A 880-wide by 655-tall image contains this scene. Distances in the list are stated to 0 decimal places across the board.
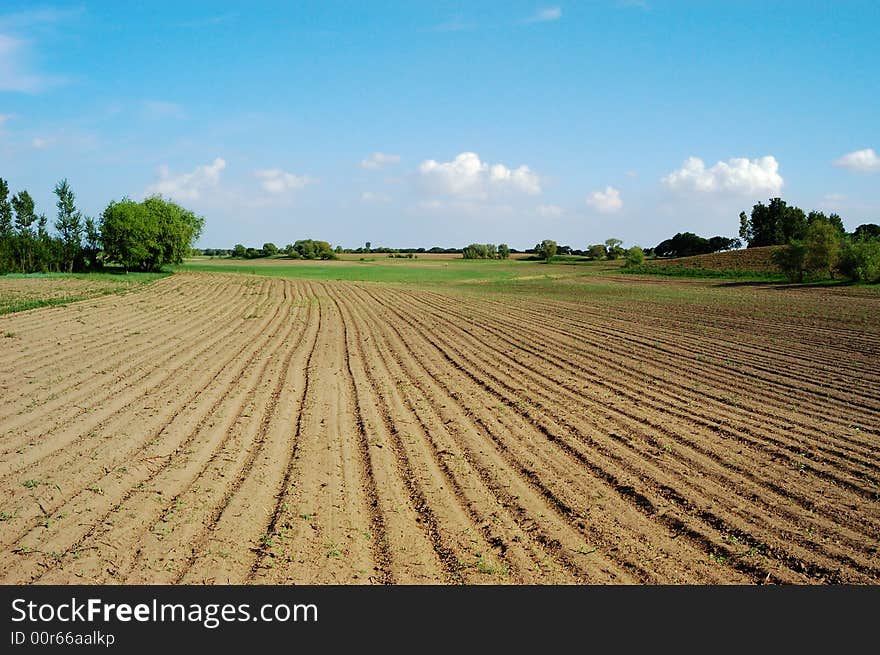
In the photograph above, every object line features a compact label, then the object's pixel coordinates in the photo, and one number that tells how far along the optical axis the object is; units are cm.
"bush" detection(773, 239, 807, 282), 4709
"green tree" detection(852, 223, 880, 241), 4391
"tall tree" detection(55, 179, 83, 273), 5766
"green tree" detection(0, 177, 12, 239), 5759
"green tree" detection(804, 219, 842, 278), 4488
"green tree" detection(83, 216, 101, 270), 5850
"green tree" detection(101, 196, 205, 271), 5512
